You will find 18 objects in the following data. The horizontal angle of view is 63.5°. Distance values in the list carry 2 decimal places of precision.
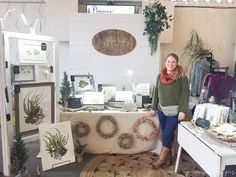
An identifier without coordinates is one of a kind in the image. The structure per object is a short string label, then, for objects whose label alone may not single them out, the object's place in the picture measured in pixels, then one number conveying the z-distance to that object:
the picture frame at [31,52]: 2.01
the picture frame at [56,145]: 2.06
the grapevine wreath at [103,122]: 2.34
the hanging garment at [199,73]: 2.75
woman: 2.12
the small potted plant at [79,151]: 2.26
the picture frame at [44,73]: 2.14
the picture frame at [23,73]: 1.95
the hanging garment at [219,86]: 2.60
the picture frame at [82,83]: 2.53
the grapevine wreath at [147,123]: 2.34
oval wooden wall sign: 2.60
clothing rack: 2.82
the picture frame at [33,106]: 1.99
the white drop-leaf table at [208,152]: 1.41
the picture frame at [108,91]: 2.56
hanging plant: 2.45
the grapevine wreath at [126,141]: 2.37
